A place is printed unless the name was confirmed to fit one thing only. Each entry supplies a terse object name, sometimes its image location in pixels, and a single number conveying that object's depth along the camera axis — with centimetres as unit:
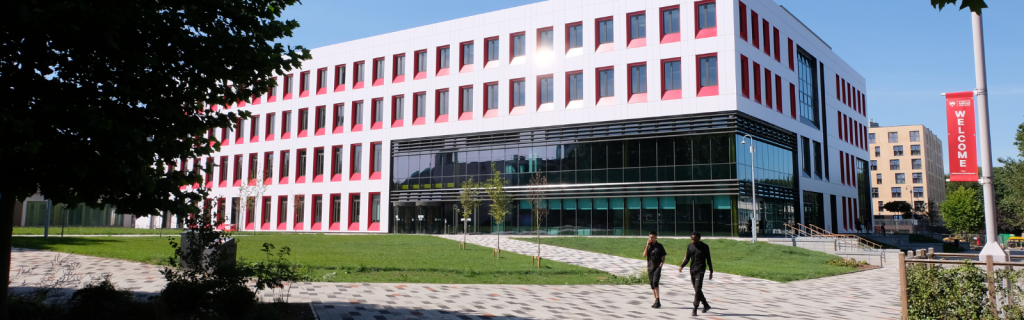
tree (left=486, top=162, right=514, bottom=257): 2884
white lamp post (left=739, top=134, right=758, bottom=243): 3303
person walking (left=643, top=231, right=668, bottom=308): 1304
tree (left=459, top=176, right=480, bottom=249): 3045
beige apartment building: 11544
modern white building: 3641
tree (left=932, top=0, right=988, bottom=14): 543
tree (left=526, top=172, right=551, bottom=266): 3534
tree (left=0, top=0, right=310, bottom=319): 701
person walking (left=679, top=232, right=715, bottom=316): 1223
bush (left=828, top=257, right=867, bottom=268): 2644
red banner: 1401
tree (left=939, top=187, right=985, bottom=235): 7125
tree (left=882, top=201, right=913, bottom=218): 9212
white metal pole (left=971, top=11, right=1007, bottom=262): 1335
